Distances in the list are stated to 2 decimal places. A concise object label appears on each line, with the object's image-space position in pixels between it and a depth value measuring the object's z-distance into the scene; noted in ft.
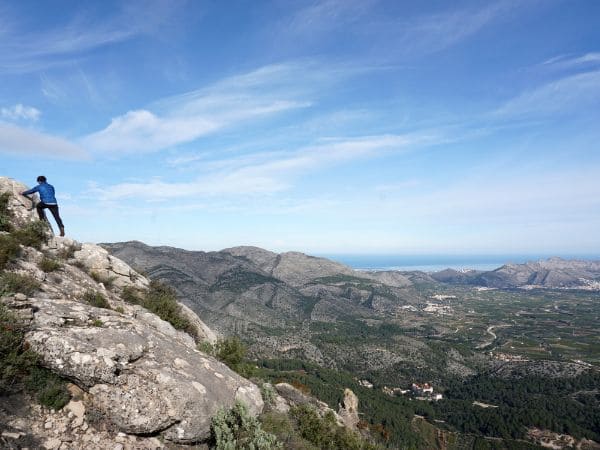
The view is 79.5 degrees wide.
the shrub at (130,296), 62.80
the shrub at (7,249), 43.37
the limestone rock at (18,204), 60.44
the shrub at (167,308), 64.64
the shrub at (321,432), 58.75
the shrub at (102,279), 61.17
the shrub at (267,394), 54.51
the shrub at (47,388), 29.35
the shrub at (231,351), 65.72
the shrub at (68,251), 60.59
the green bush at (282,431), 41.81
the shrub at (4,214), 54.65
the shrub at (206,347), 60.35
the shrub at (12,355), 28.55
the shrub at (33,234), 53.57
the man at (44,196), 62.80
